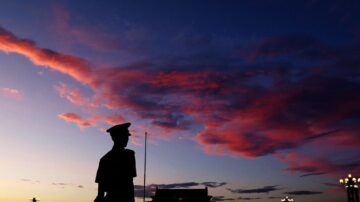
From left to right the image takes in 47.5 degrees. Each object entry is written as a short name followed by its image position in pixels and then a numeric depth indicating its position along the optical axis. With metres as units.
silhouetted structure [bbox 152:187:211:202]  62.19
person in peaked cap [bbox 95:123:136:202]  5.93
